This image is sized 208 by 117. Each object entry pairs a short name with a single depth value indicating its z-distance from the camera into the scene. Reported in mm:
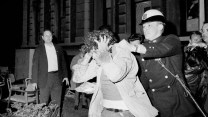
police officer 2494
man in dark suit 5359
